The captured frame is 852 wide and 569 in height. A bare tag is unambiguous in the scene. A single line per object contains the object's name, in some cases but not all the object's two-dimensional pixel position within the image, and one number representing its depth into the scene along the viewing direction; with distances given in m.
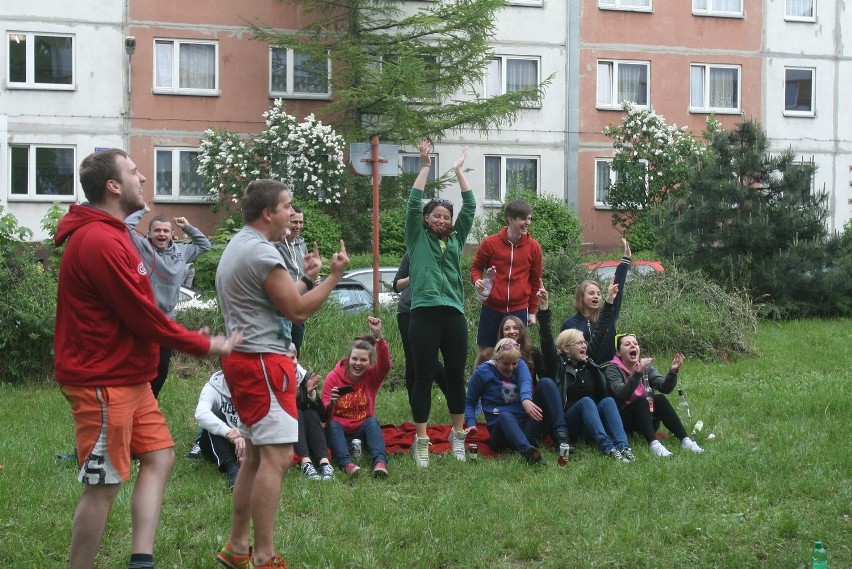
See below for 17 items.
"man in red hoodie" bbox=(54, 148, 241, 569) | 4.65
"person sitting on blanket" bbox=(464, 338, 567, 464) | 8.45
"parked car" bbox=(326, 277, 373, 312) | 13.51
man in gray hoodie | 7.75
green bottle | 4.85
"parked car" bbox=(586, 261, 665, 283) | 15.70
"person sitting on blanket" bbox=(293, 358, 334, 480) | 7.78
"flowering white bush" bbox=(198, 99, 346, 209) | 27.23
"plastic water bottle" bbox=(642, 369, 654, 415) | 8.80
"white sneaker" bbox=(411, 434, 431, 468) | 7.99
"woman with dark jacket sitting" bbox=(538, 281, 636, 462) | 8.46
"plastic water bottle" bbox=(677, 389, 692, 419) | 9.60
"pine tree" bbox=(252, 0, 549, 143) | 27.84
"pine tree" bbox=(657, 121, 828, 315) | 17.30
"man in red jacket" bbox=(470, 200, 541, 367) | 9.34
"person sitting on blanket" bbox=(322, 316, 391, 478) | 8.11
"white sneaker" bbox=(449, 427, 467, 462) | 8.25
